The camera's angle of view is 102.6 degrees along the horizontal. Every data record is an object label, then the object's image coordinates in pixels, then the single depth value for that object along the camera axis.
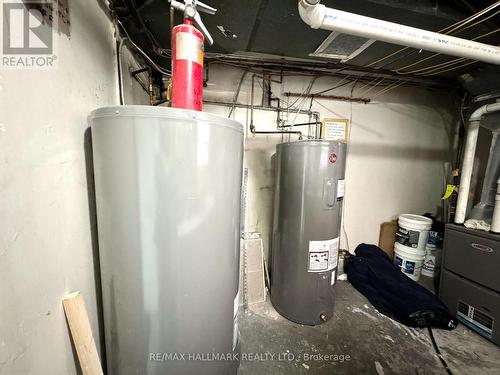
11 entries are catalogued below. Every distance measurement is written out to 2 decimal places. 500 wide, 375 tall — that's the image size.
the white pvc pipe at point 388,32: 0.84
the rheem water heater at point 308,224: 1.46
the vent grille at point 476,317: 1.46
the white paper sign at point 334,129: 2.13
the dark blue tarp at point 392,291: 1.56
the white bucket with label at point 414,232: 2.06
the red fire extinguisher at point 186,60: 0.68
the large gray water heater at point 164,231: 0.61
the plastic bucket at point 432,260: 2.13
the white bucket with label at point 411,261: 2.09
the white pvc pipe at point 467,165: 1.69
